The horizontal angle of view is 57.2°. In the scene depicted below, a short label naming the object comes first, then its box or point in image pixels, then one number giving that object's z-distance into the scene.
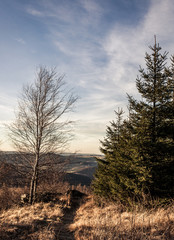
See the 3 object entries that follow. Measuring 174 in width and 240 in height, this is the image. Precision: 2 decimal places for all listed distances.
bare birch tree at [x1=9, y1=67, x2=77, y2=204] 9.43
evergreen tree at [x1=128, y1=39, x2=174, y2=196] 7.62
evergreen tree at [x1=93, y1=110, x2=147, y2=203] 7.75
